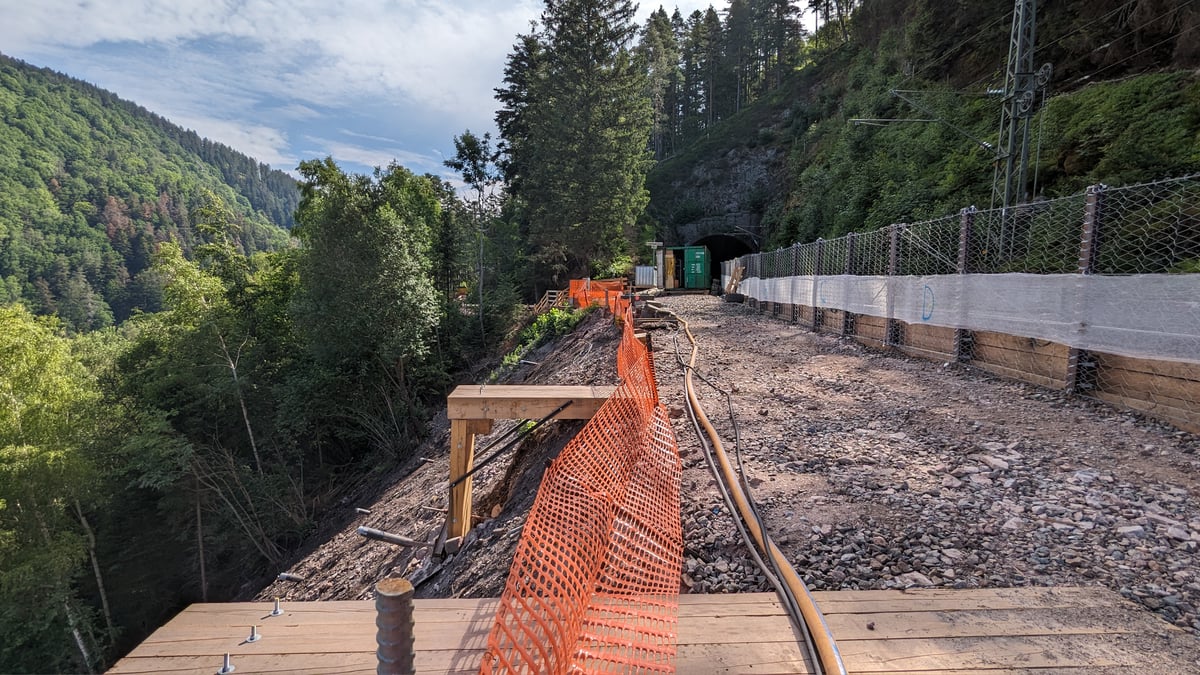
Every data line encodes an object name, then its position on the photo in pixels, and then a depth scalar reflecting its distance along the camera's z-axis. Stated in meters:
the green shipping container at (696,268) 36.56
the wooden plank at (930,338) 8.09
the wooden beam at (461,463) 5.01
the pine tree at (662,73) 60.47
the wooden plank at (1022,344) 6.02
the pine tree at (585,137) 31.80
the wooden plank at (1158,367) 4.55
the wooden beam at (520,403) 4.93
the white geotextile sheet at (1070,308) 4.55
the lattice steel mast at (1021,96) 11.36
